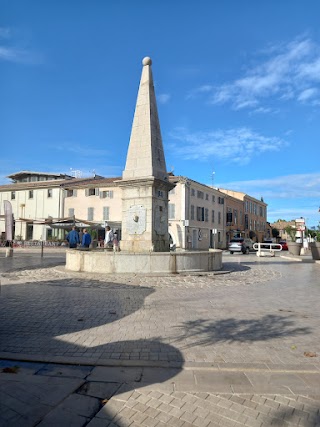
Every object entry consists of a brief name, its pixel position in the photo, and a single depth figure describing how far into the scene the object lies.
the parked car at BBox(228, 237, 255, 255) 31.36
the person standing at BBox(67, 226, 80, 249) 15.61
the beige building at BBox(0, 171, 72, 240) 42.47
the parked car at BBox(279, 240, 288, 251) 46.19
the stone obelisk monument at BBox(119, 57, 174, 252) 12.68
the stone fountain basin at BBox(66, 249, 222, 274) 10.95
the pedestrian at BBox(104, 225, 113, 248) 17.10
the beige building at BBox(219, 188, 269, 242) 54.03
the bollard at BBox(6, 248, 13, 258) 19.45
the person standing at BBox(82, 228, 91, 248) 15.59
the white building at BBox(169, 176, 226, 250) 38.72
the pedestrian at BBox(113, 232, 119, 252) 14.26
